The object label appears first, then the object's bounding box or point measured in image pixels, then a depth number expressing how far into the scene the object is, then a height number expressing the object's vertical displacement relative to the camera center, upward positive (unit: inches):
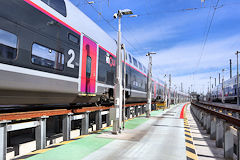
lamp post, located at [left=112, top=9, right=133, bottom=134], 335.8 +2.2
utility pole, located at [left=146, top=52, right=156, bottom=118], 600.1 +0.2
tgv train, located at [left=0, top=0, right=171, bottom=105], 186.4 +42.3
